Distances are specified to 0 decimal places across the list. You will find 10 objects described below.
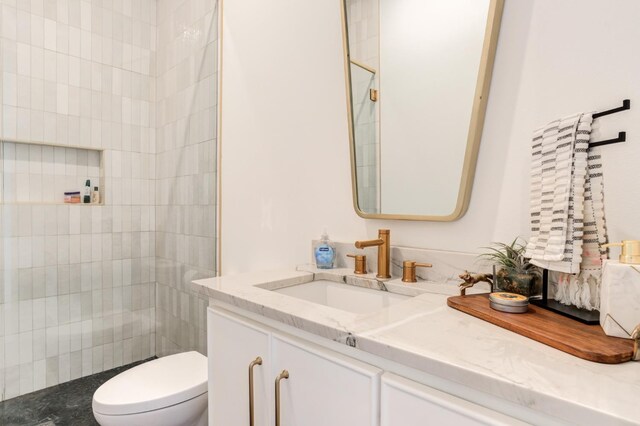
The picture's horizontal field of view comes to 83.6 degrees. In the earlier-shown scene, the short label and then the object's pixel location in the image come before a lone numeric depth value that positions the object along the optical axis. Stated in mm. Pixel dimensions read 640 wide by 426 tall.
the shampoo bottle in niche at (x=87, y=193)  2210
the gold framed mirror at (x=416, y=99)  998
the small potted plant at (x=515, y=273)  831
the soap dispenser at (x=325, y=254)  1331
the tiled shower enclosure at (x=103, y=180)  1938
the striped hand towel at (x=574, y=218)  730
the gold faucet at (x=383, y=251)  1153
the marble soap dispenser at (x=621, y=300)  582
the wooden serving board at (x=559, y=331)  531
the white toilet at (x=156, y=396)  1300
